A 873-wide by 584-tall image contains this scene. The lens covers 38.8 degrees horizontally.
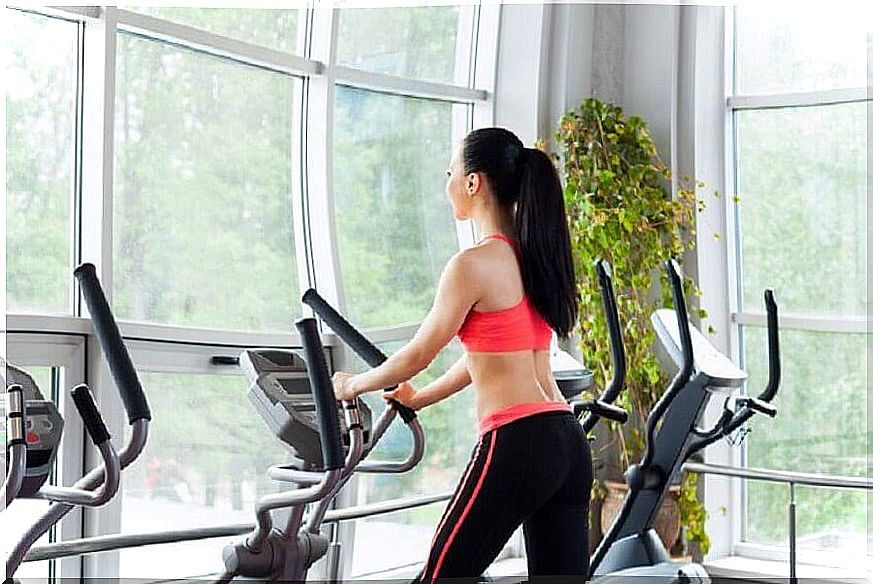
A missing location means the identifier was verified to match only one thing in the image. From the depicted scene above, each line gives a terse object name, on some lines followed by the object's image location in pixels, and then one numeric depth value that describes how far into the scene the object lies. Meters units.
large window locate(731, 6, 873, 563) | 4.95
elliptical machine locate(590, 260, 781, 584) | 3.64
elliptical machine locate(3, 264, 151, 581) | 2.21
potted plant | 4.83
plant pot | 4.79
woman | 2.63
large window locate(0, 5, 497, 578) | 3.52
